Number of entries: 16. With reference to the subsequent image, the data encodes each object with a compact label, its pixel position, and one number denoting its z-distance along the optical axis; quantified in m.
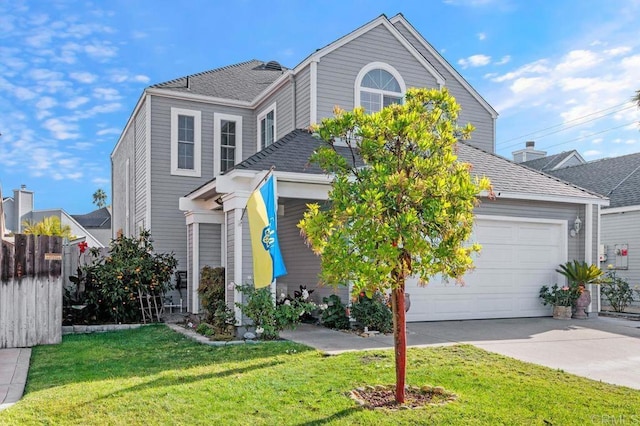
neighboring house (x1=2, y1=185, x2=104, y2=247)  36.00
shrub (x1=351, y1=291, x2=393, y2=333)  9.61
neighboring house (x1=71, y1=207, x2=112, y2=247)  39.53
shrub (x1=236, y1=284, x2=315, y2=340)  8.66
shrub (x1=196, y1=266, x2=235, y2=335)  9.41
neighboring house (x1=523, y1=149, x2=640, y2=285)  17.09
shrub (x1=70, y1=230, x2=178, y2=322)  10.92
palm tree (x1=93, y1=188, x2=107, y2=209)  67.56
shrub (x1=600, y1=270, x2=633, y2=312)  15.37
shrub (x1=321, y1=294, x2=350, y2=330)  10.08
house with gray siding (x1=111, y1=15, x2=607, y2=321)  10.64
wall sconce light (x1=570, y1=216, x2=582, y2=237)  12.56
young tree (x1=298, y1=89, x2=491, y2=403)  4.92
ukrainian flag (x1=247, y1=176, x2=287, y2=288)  7.68
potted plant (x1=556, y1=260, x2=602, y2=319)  11.91
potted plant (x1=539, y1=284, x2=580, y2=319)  11.92
